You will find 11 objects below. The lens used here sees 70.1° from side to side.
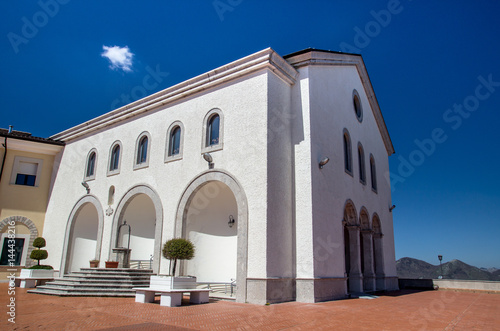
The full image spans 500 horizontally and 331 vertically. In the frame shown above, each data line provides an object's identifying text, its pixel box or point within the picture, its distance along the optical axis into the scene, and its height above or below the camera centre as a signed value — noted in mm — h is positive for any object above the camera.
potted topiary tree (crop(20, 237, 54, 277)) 14234 -720
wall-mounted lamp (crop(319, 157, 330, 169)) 12392 +3219
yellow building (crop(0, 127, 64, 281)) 18844 +3274
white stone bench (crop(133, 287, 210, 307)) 9562 -1147
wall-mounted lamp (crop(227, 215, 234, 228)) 14109 +1267
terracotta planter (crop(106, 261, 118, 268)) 13461 -410
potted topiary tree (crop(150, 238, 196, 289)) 9914 -115
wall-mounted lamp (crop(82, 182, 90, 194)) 17781 +3236
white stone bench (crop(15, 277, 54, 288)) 14133 -1152
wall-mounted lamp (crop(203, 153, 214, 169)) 12790 +3330
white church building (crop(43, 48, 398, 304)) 11422 +2801
